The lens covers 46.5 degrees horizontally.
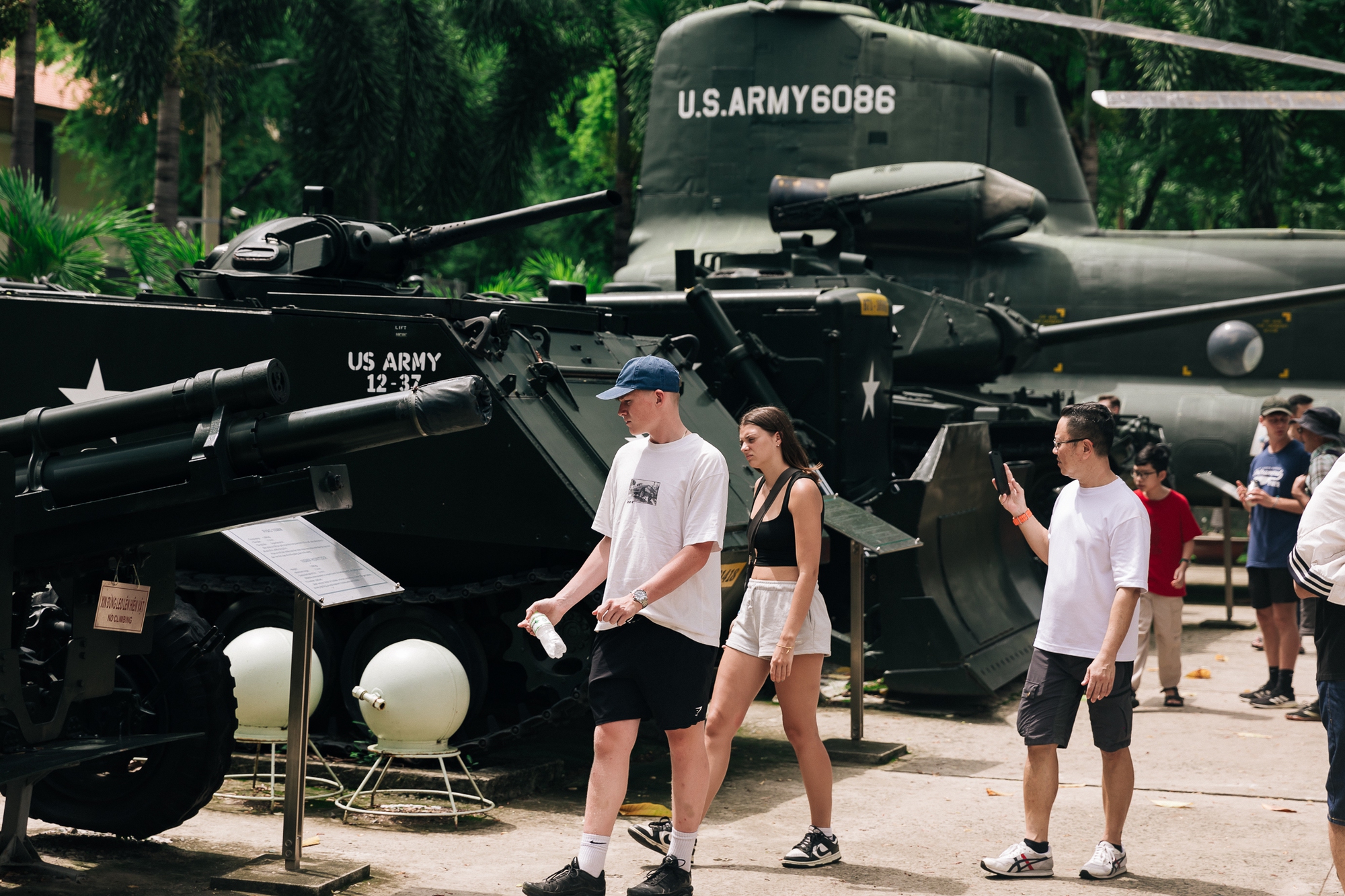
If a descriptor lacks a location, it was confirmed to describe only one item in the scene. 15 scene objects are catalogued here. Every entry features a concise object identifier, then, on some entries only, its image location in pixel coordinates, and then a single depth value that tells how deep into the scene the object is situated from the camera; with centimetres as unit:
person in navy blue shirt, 948
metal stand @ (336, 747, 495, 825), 636
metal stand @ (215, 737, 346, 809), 662
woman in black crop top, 578
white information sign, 532
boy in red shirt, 945
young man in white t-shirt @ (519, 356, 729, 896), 507
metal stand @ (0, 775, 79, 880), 534
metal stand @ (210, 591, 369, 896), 539
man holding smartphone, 561
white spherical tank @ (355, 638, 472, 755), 649
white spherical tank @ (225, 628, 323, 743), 651
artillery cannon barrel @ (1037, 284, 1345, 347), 1253
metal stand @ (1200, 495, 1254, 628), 1332
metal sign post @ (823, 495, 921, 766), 780
